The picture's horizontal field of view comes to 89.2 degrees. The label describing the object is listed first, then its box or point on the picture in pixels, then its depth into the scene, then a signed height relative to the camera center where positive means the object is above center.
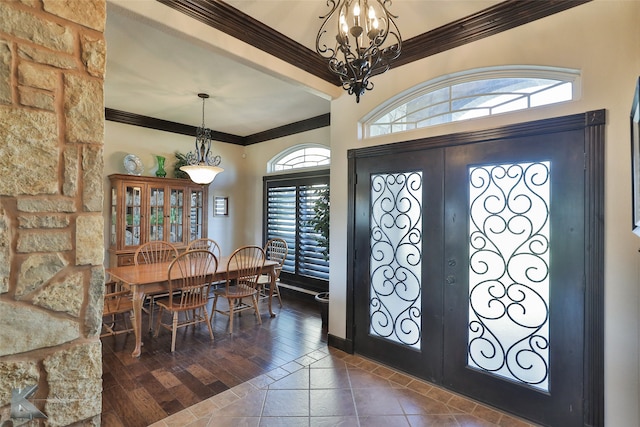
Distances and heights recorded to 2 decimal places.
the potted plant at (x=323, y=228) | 3.99 -0.23
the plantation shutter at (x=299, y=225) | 5.18 -0.24
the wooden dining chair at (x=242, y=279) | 3.95 -0.89
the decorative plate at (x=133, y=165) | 4.91 +0.70
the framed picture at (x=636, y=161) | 1.38 +0.25
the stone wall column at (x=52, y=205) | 1.13 +0.02
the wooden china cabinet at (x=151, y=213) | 4.68 -0.04
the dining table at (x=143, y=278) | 3.24 -0.71
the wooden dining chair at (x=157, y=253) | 4.56 -0.61
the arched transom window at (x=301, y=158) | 5.24 +0.91
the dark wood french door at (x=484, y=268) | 2.15 -0.44
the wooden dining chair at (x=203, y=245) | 5.36 -0.59
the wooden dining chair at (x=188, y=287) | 3.43 -0.82
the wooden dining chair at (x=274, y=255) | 4.80 -0.72
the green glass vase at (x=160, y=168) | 5.21 +0.69
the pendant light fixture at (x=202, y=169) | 4.20 +0.55
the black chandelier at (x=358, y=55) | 1.69 +0.88
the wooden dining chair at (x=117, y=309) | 3.35 -1.01
